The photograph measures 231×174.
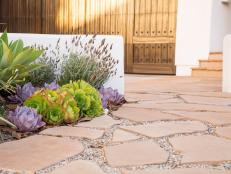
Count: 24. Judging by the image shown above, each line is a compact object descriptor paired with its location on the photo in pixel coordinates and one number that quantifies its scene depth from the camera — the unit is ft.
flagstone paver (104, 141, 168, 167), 4.76
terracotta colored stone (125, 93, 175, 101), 10.29
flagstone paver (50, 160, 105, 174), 4.33
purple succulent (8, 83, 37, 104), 7.35
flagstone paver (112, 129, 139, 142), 5.85
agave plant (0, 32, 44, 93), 6.47
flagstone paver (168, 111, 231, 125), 7.35
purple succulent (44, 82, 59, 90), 7.37
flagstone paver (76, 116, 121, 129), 6.70
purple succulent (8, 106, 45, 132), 6.01
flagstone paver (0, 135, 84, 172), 4.50
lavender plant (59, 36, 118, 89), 8.43
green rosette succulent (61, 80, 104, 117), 7.20
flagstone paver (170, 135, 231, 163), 4.92
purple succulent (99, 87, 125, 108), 8.29
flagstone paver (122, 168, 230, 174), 4.39
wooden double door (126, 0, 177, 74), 19.80
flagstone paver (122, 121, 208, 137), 6.31
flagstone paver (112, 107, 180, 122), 7.52
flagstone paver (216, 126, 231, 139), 6.19
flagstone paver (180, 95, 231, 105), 9.87
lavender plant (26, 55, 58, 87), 8.43
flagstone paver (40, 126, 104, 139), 5.98
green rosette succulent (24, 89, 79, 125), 6.55
